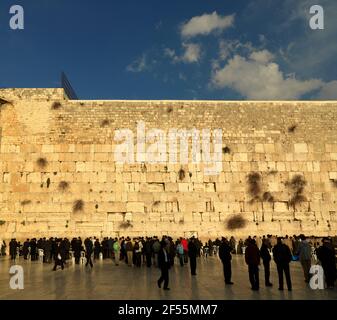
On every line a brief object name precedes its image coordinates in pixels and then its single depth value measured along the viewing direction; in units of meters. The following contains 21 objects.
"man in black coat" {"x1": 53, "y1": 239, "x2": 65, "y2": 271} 11.60
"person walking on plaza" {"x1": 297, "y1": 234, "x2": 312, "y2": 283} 8.57
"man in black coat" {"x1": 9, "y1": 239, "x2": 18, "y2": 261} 14.69
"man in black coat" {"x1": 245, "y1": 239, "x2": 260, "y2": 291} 7.52
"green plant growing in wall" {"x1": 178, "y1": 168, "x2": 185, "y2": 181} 17.95
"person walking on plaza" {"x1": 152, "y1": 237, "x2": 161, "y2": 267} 11.02
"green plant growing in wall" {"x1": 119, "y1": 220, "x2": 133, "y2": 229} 17.11
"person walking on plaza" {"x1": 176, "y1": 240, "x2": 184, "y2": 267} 12.28
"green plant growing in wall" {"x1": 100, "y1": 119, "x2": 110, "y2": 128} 18.34
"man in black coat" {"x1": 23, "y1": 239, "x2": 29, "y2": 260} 14.96
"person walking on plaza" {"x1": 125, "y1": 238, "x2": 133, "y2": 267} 12.74
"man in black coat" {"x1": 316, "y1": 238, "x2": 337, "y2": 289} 7.87
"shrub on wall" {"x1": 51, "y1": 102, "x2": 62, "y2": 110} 18.44
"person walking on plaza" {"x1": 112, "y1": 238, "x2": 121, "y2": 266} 13.88
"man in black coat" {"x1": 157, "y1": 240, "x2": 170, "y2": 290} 7.49
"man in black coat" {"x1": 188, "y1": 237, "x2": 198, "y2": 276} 9.82
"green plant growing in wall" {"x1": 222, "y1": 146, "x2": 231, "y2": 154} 18.45
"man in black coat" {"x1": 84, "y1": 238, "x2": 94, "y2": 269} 12.26
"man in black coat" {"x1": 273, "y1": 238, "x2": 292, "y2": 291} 7.44
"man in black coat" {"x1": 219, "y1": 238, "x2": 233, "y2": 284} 8.23
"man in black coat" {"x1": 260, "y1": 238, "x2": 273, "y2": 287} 7.82
